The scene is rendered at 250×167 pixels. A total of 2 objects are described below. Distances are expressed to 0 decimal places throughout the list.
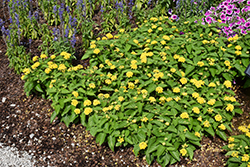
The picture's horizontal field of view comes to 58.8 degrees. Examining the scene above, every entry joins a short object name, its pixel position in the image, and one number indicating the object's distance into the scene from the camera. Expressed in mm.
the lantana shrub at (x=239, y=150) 2591
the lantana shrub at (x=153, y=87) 2834
